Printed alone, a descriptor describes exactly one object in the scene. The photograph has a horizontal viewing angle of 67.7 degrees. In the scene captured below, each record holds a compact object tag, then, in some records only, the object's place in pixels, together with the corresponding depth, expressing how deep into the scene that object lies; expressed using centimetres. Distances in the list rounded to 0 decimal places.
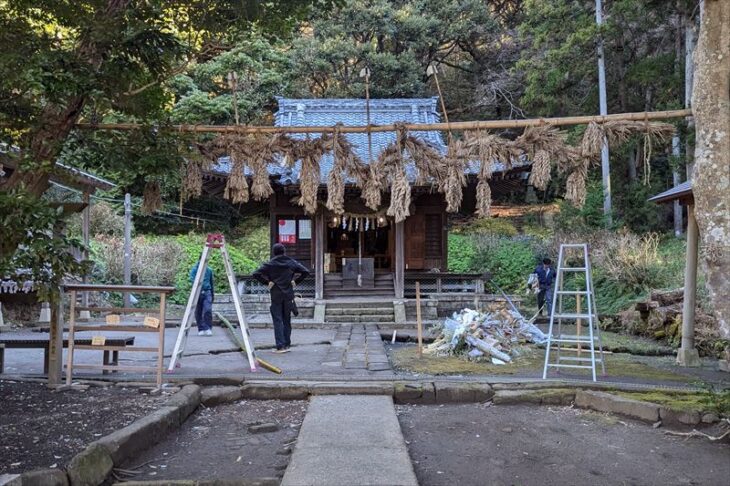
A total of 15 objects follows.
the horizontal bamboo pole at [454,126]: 690
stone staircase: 1481
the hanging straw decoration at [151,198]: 767
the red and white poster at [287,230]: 1723
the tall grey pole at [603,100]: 1972
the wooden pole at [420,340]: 877
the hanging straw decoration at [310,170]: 770
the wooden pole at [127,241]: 1512
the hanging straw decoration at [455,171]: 768
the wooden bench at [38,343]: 655
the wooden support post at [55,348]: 611
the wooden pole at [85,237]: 1286
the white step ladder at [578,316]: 678
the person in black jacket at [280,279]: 875
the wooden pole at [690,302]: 799
